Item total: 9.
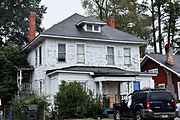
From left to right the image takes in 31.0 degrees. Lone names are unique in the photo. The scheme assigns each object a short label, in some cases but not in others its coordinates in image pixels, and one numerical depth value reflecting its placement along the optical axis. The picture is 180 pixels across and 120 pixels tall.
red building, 35.78
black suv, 17.44
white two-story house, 26.77
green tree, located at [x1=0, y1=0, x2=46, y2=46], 50.25
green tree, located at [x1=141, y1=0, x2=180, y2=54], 49.97
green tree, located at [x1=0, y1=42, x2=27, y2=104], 31.70
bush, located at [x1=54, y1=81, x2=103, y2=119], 21.92
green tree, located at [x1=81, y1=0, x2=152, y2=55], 47.06
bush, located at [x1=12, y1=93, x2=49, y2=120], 20.06
